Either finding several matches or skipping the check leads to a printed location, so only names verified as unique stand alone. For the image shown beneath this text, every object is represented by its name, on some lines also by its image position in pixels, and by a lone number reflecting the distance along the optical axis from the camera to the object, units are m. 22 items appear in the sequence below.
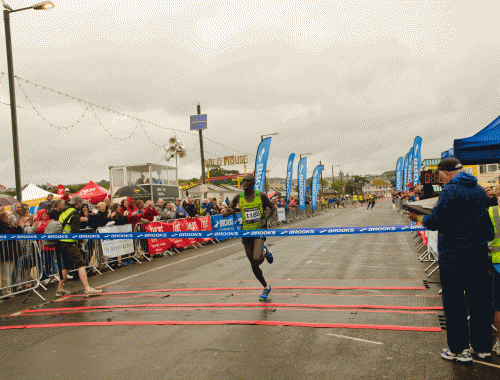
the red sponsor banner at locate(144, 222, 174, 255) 13.30
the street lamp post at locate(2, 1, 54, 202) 11.29
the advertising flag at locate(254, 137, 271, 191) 21.30
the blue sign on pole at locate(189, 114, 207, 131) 25.23
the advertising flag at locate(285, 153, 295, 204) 30.99
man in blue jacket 3.61
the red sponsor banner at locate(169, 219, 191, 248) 14.62
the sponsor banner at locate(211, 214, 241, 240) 17.98
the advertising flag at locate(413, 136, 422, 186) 21.59
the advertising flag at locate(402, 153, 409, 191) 29.09
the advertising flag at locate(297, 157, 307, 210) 31.07
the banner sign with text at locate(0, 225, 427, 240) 5.93
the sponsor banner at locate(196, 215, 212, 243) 16.45
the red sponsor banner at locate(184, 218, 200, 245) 15.56
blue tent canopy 6.43
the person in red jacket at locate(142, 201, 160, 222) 13.29
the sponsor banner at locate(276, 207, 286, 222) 28.11
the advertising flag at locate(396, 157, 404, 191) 37.38
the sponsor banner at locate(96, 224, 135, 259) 11.09
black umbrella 23.66
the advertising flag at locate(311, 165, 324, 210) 36.44
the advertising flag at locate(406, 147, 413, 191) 27.60
